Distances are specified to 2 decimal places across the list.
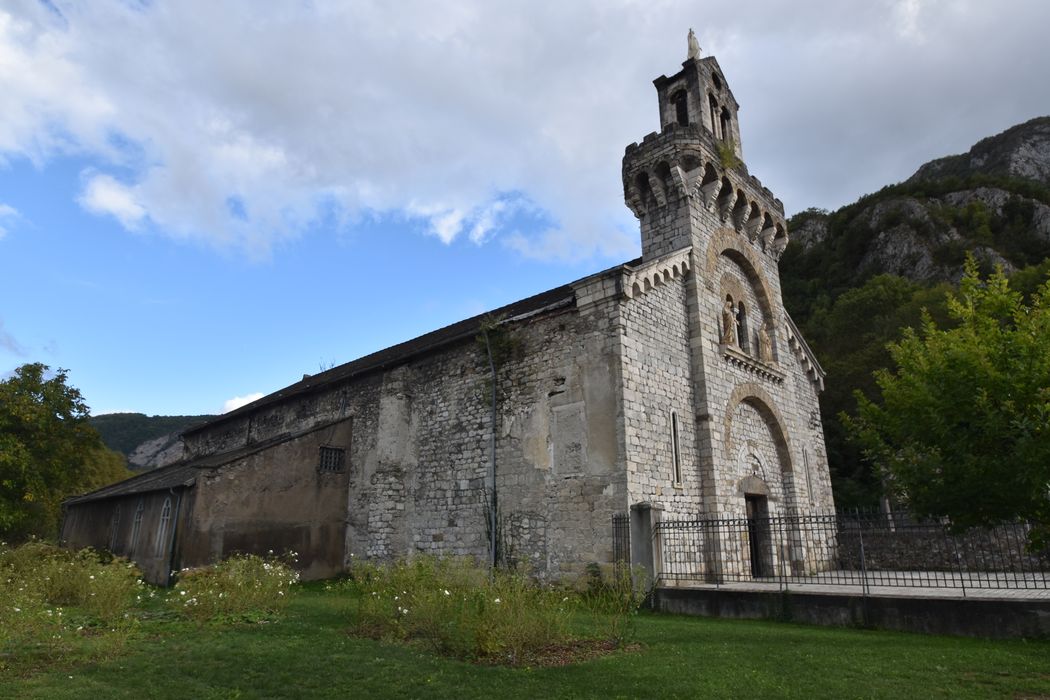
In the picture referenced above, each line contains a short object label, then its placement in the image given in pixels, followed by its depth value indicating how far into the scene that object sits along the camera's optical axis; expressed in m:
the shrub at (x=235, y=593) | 9.93
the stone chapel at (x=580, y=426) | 14.38
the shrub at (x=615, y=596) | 8.48
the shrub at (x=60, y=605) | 7.67
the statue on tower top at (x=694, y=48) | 20.08
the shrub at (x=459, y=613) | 7.42
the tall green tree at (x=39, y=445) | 25.69
